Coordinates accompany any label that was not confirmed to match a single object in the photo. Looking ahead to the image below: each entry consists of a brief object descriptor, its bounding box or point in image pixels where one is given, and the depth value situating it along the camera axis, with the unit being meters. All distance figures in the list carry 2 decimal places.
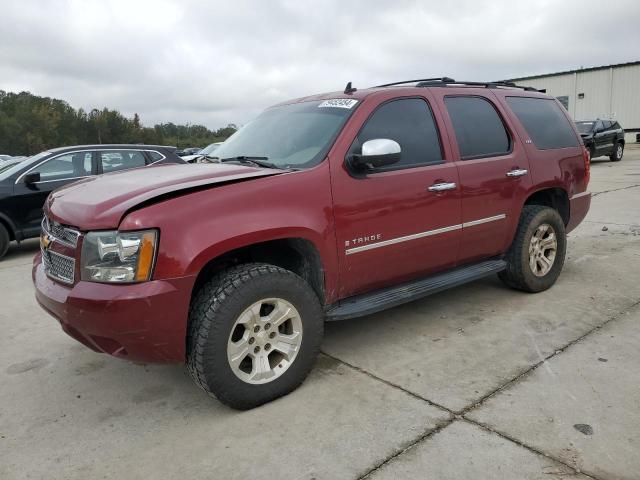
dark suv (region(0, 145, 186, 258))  7.58
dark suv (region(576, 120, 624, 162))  19.14
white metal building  32.75
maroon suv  2.68
